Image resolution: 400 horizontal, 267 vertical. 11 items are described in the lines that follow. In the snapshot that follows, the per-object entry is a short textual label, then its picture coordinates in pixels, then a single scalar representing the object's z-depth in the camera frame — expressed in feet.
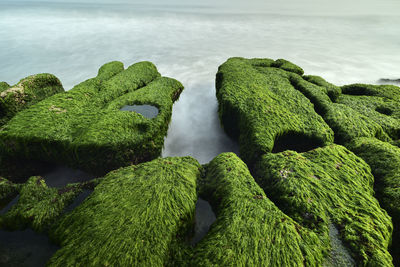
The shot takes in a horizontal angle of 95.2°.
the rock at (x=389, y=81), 31.24
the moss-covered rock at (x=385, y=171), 8.42
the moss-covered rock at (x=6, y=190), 9.43
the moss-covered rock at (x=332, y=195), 7.17
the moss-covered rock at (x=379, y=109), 14.25
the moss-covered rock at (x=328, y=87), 18.15
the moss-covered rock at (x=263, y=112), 12.58
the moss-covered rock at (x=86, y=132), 11.55
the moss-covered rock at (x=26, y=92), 13.47
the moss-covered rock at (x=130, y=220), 6.54
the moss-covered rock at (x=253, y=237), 6.52
